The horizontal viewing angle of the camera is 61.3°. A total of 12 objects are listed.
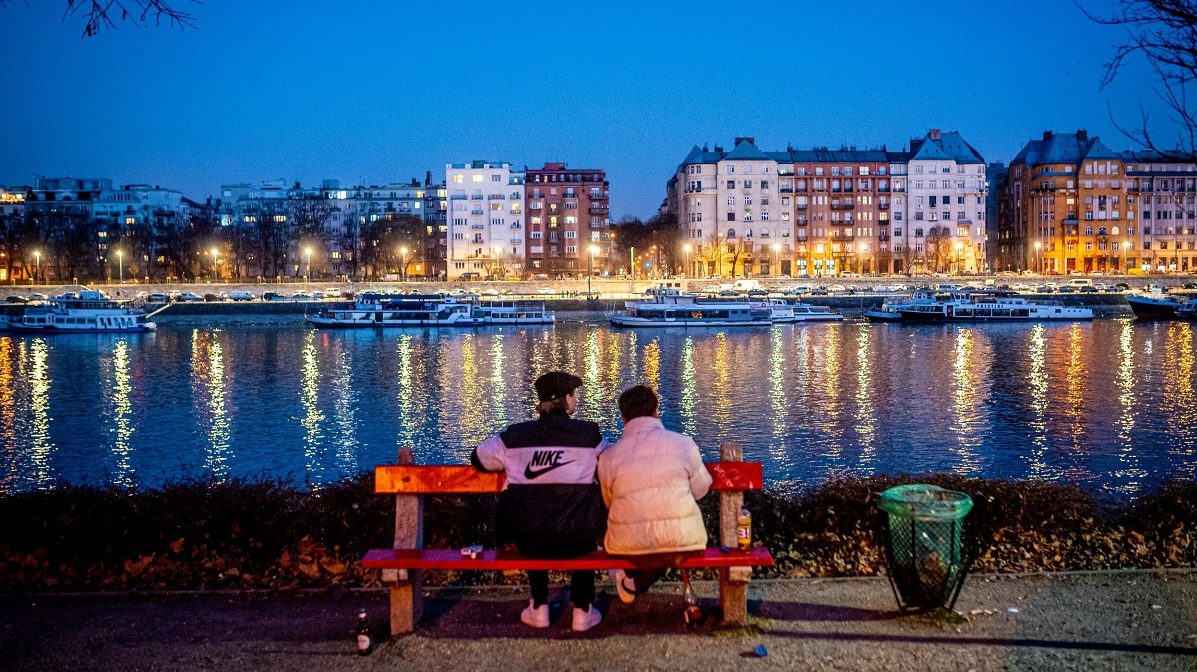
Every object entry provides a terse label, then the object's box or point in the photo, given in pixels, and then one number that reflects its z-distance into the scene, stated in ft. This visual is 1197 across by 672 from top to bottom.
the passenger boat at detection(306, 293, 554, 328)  258.57
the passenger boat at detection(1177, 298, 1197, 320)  277.23
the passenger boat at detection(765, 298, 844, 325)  266.77
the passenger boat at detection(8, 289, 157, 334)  247.91
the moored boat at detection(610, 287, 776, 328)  253.30
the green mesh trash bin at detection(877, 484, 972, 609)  21.65
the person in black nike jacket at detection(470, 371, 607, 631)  21.03
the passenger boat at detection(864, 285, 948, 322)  278.87
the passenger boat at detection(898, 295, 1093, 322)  273.75
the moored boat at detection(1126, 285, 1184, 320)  282.56
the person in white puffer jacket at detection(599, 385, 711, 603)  20.39
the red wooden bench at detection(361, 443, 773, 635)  21.03
